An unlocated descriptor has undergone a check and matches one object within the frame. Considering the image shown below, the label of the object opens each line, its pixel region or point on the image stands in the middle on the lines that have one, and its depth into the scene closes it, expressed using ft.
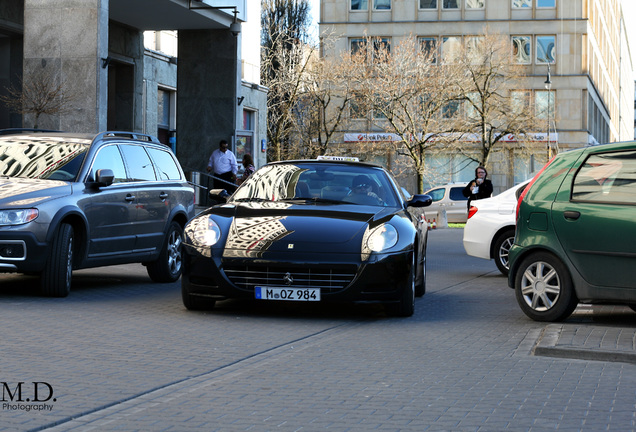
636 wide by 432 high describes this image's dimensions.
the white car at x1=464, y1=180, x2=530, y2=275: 49.62
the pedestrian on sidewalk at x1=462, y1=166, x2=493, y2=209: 70.18
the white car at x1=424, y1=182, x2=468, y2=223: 115.85
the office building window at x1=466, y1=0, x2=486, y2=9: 231.30
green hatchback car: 28.76
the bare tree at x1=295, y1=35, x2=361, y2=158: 181.68
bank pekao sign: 190.70
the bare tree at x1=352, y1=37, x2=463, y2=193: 173.37
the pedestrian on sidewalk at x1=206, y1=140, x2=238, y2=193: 82.17
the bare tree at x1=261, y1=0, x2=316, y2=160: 182.50
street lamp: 183.79
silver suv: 32.58
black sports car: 29.73
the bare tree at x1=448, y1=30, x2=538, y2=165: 183.73
